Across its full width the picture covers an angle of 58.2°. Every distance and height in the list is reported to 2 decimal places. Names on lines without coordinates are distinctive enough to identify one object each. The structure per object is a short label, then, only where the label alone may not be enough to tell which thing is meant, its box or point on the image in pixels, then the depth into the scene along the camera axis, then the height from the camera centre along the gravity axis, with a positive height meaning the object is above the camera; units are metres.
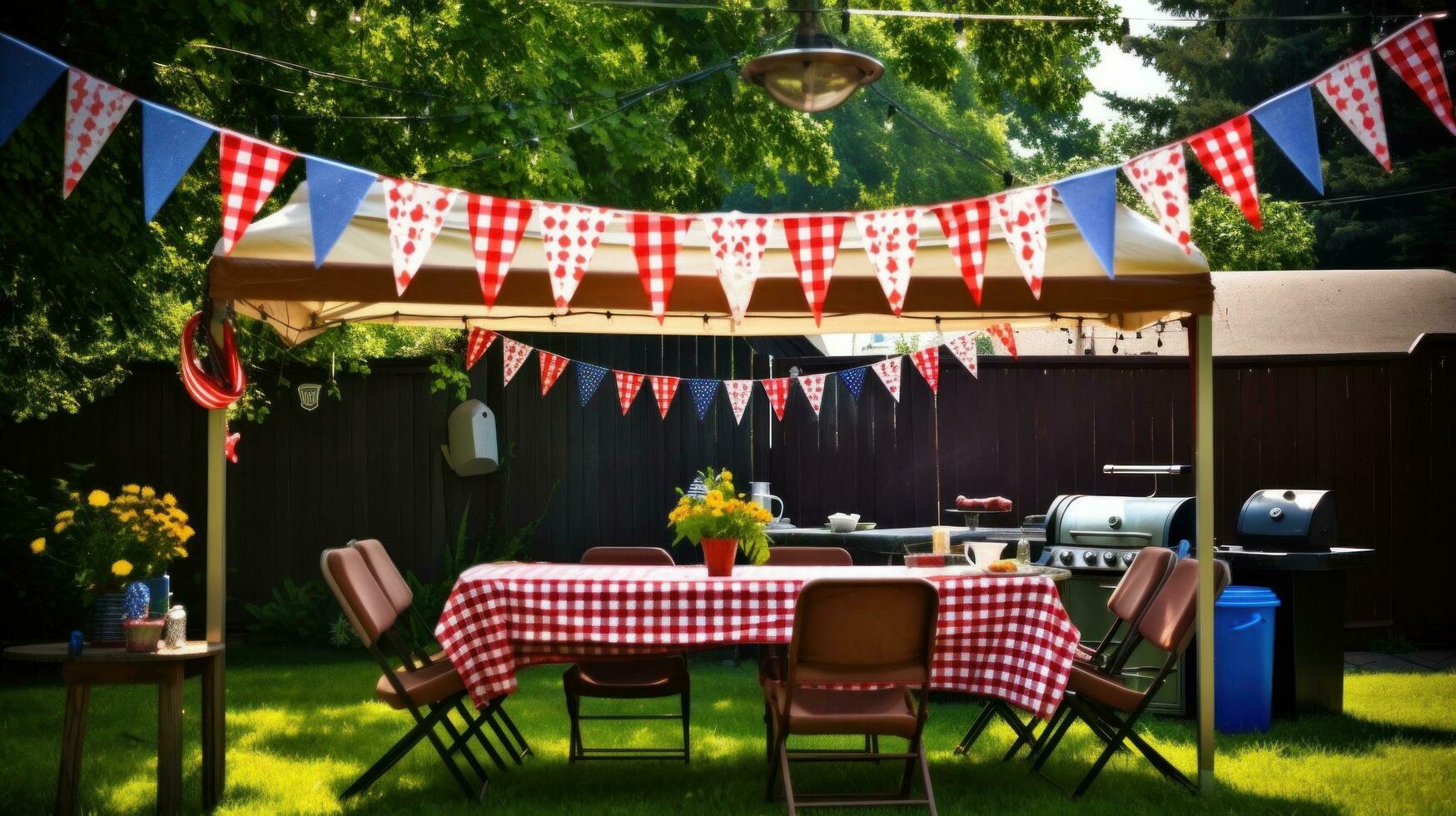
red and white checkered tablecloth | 4.75 -0.69
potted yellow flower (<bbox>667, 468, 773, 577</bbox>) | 5.18 -0.38
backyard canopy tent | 4.88 +0.59
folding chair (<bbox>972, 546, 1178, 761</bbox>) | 5.16 -0.73
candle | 5.76 -0.49
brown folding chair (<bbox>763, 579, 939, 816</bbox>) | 4.30 -0.74
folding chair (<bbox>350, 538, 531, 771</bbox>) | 5.32 -0.67
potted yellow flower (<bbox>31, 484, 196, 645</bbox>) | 4.61 -0.41
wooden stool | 4.40 -0.85
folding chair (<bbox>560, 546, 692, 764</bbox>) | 5.36 -1.04
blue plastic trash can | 6.11 -1.08
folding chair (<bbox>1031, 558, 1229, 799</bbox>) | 4.82 -0.95
